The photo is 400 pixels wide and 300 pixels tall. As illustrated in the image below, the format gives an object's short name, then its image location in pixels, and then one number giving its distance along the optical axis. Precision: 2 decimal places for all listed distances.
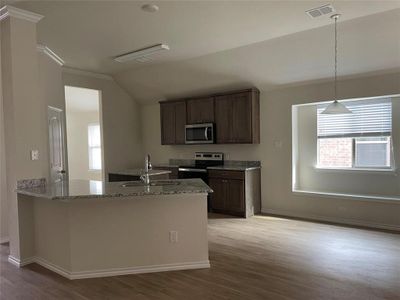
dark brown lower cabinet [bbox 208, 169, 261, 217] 5.52
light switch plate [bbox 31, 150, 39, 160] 3.57
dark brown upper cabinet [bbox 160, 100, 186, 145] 6.73
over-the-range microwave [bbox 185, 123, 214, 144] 6.16
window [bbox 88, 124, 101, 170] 8.72
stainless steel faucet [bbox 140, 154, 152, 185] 3.78
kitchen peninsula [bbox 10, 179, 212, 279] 3.12
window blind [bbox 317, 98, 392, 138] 4.87
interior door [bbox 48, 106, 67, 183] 4.98
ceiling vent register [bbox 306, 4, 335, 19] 3.43
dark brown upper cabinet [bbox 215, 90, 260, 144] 5.68
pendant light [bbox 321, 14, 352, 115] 3.54
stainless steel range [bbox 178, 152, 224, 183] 6.11
